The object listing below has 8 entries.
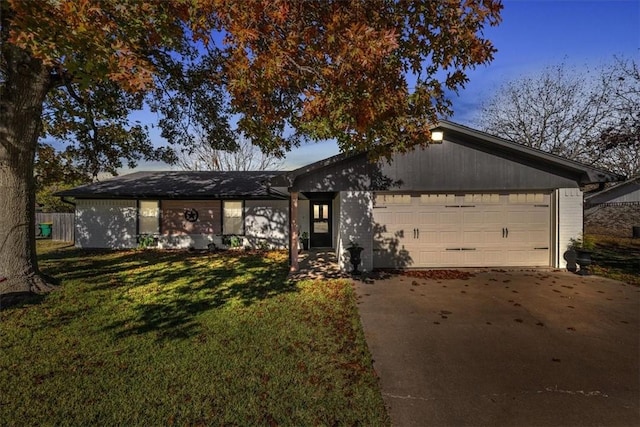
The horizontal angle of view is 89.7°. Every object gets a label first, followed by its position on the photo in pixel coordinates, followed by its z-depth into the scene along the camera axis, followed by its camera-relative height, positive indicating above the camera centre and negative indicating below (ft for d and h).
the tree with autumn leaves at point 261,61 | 14.20 +7.75
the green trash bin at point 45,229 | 63.98 -3.22
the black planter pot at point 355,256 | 30.81 -4.20
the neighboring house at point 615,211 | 64.39 +0.26
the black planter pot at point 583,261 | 30.37 -4.62
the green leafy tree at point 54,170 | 37.36 +5.10
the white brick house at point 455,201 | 31.99 +1.17
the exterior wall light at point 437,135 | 29.59 +7.12
